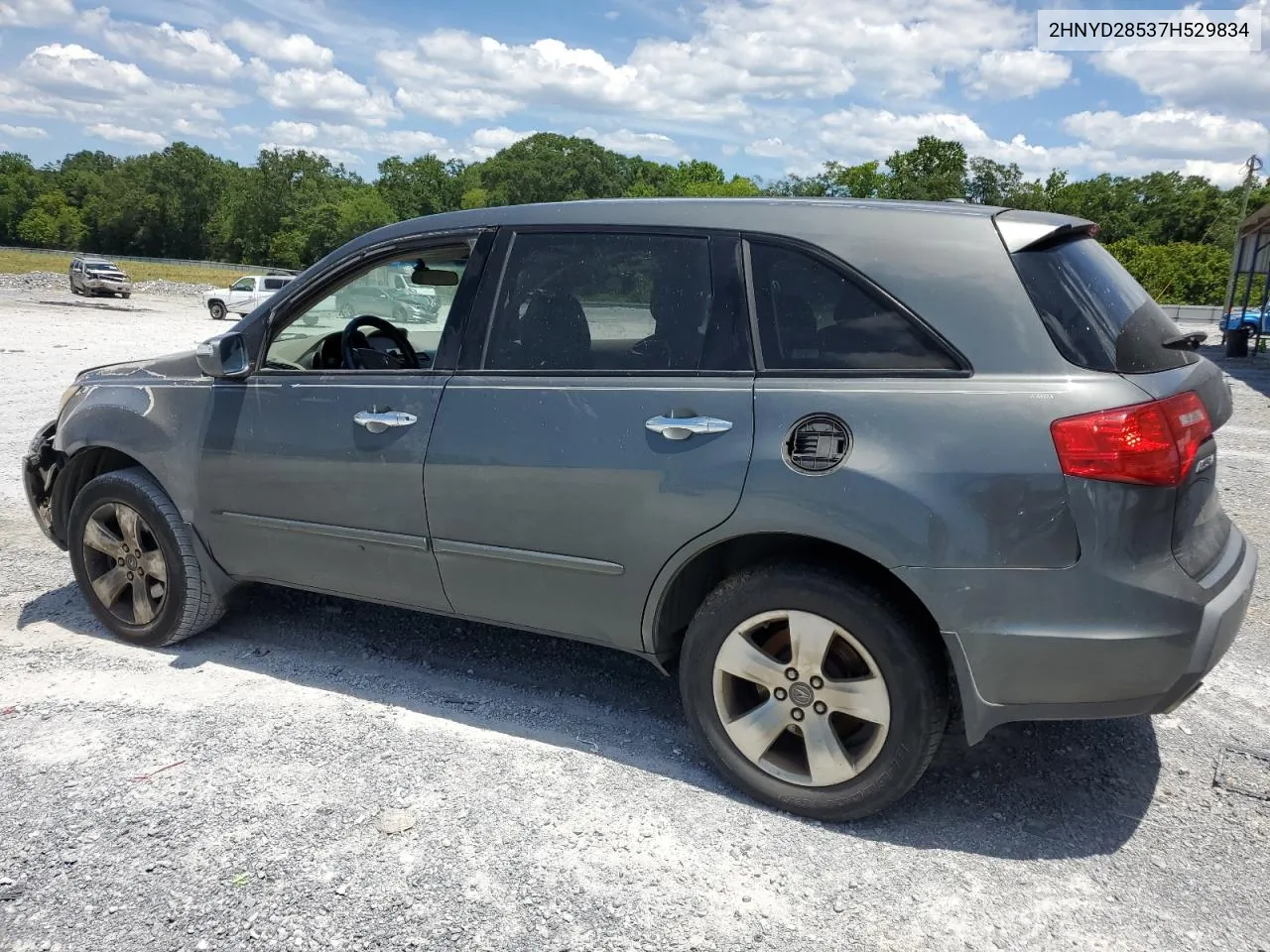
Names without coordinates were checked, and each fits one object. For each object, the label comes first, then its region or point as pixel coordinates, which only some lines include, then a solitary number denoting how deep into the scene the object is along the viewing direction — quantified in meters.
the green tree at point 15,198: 115.44
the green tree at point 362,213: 93.31
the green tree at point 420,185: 102.62
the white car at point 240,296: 33.28
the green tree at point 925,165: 83.19
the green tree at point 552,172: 90.56
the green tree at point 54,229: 110.56
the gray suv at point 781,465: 2.60
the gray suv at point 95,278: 36.50
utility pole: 24.92
